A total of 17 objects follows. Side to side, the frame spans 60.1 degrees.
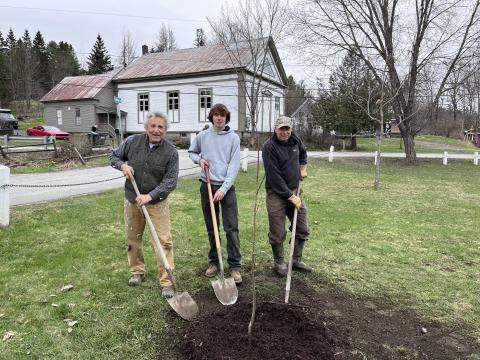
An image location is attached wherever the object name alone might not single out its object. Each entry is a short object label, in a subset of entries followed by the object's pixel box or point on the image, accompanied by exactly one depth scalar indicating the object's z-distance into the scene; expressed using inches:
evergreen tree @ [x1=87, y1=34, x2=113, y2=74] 2591.0
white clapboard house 1099.9
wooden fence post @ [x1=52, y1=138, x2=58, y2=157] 639.9
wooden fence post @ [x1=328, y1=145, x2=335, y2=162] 763.2
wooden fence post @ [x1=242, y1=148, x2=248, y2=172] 550.9
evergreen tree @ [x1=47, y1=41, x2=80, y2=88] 2564.0
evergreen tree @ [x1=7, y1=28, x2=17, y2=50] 2604.3
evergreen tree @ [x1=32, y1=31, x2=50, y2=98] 2470.8
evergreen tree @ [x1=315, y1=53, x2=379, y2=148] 1083.3
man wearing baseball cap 176.6
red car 1259.2
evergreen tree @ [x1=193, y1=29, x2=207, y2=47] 2166.1
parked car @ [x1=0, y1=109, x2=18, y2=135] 1305.6
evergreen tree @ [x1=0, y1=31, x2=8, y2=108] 2242.9
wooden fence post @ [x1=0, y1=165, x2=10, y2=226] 245.4
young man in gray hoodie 170.7
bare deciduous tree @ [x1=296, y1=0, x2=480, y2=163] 733.3
